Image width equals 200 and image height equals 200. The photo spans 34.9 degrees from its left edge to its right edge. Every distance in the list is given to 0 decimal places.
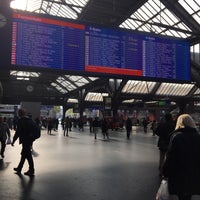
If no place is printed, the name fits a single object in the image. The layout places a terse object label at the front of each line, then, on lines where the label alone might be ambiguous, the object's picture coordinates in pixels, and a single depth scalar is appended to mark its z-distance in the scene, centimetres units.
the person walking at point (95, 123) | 2222
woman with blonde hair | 363
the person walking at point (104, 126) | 2132
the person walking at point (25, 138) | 775
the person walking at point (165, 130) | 764
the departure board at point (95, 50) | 856
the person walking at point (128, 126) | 2243
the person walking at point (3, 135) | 1084
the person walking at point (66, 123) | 2580
